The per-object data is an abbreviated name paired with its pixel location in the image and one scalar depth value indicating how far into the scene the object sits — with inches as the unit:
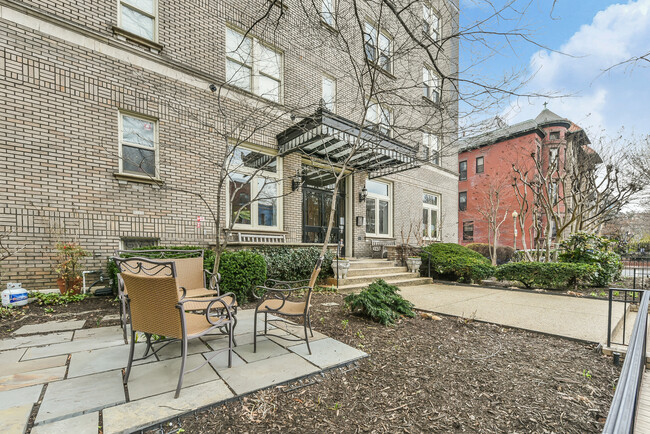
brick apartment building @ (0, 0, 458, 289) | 190.2
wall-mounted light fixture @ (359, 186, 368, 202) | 402.9
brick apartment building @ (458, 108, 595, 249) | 701.3
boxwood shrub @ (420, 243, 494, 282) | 335.0
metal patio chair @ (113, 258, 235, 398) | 82.7
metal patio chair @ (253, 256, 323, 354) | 114.8
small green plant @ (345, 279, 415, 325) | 157.1
